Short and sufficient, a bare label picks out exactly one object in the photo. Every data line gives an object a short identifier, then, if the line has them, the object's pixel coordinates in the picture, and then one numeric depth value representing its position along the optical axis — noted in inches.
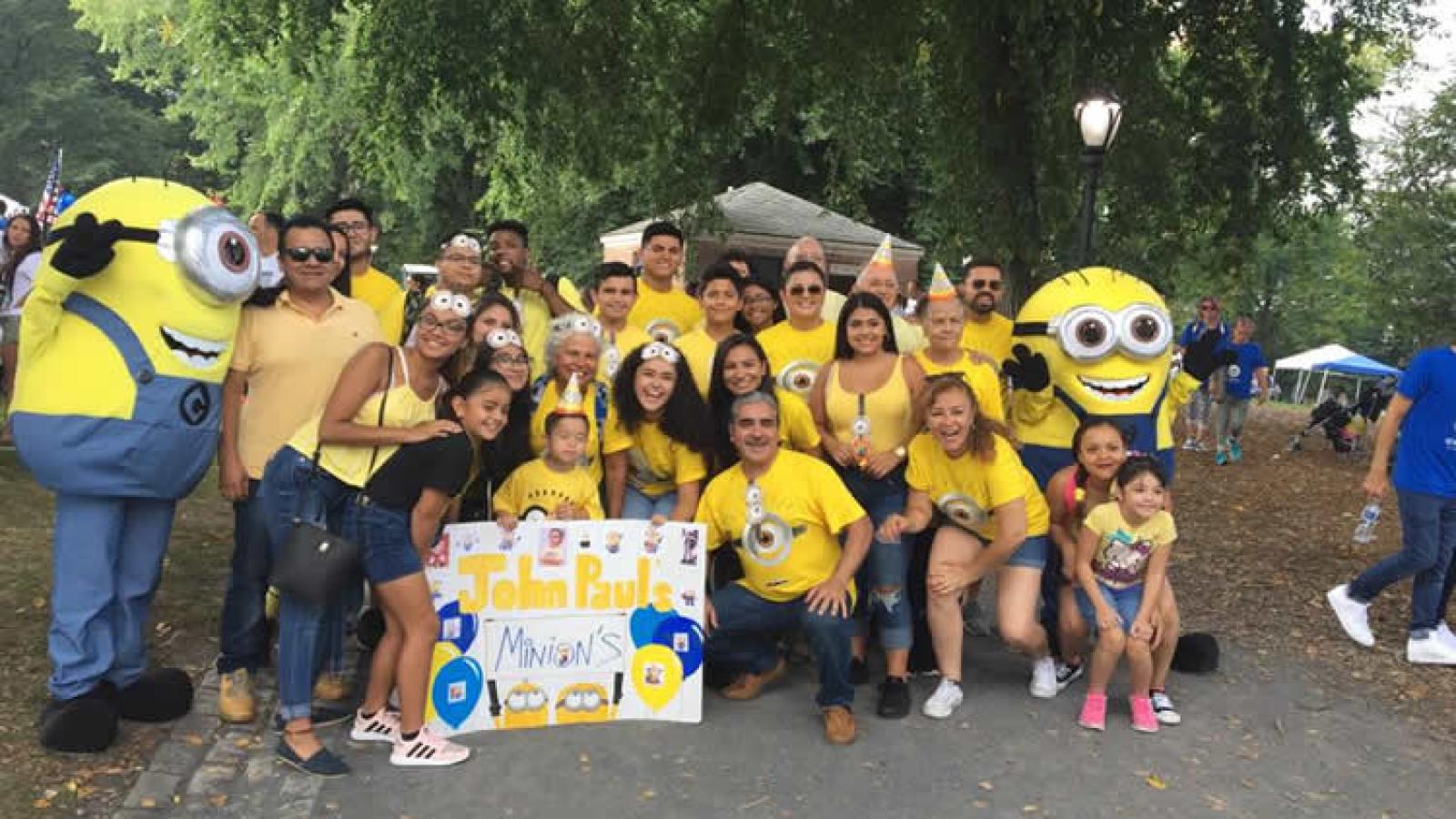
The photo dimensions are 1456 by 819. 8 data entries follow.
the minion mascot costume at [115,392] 140.6
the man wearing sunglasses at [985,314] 214.7
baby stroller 566.9
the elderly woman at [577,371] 176.1
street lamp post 291.9
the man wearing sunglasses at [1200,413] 531.2
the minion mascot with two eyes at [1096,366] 189.8
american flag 265.7
